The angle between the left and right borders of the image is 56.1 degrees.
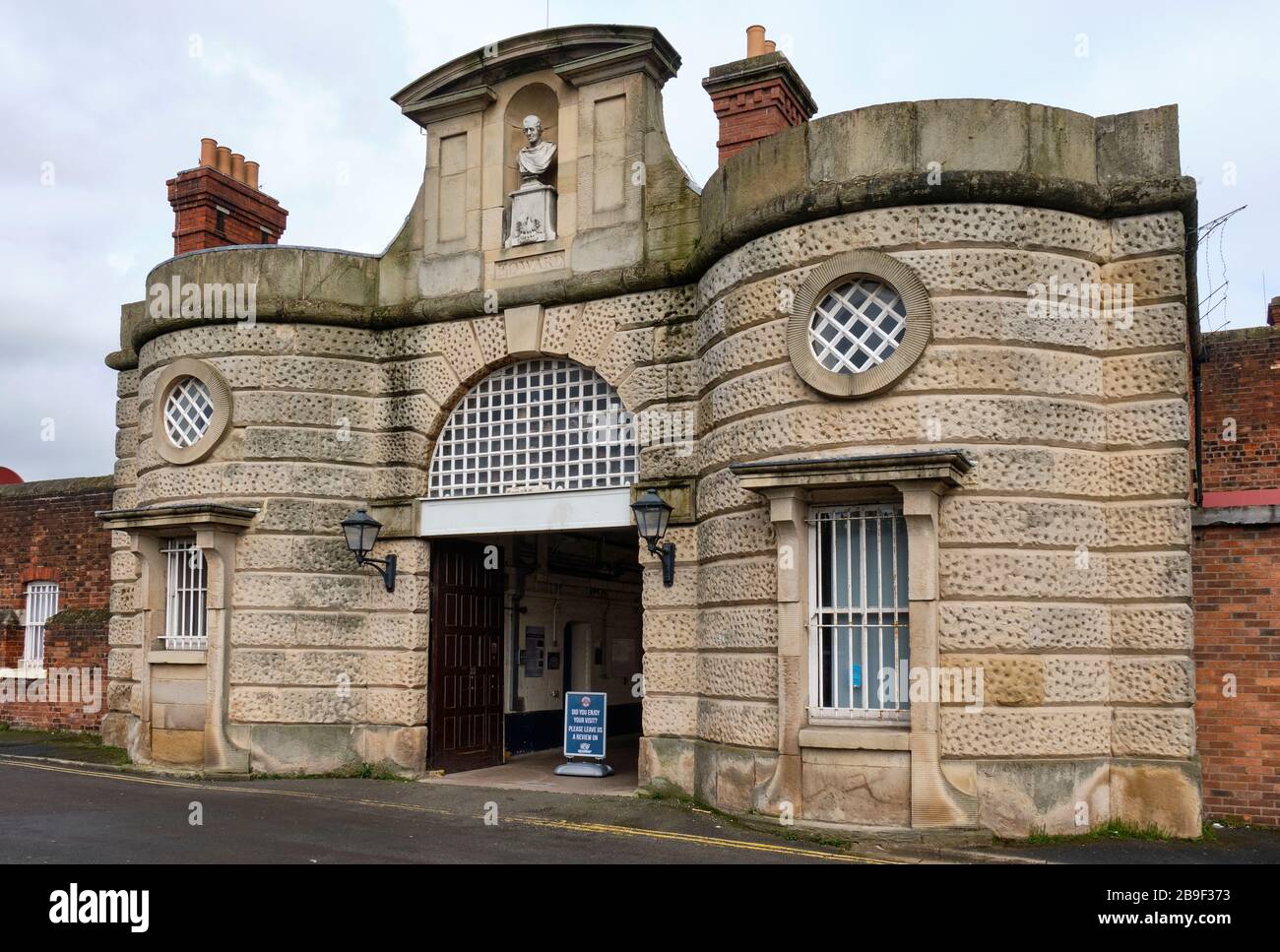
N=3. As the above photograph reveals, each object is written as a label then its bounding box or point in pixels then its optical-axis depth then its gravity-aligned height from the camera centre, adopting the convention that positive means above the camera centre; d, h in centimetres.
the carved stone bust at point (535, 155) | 1470 +547
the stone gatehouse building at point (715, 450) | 1069 +164
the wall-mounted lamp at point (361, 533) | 1437 +85
